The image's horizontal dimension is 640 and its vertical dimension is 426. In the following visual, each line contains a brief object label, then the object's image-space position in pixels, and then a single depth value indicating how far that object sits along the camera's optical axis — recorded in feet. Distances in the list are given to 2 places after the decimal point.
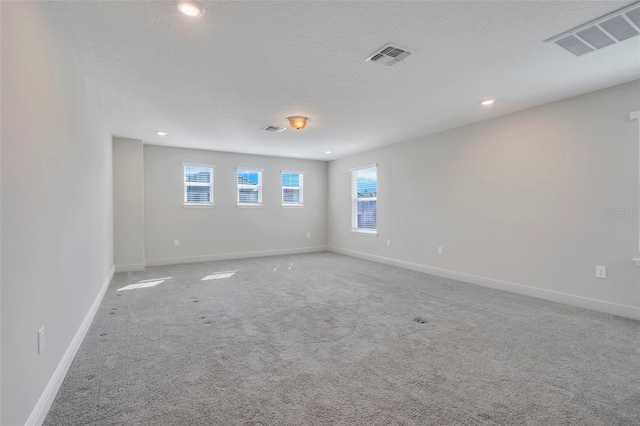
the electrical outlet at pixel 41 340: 5.52
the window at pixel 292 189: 25.61
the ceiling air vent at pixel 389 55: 8.43
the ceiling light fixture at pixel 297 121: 14.23
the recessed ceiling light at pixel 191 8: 6.44
